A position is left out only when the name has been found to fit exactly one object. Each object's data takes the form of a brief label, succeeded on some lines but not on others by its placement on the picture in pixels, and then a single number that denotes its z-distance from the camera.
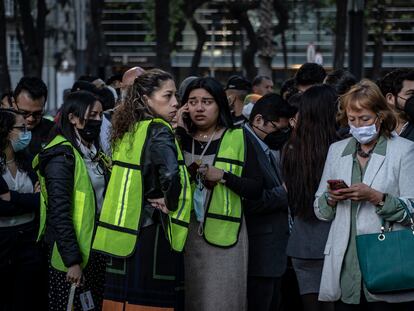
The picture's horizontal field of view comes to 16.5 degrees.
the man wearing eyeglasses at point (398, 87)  10.88
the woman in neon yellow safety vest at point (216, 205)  9.08
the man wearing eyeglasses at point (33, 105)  12.50
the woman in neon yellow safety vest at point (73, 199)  9.50
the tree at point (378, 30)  57.71
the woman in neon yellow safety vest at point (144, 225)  8.32
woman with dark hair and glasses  10.63
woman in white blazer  8.04
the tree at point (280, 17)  50.31
